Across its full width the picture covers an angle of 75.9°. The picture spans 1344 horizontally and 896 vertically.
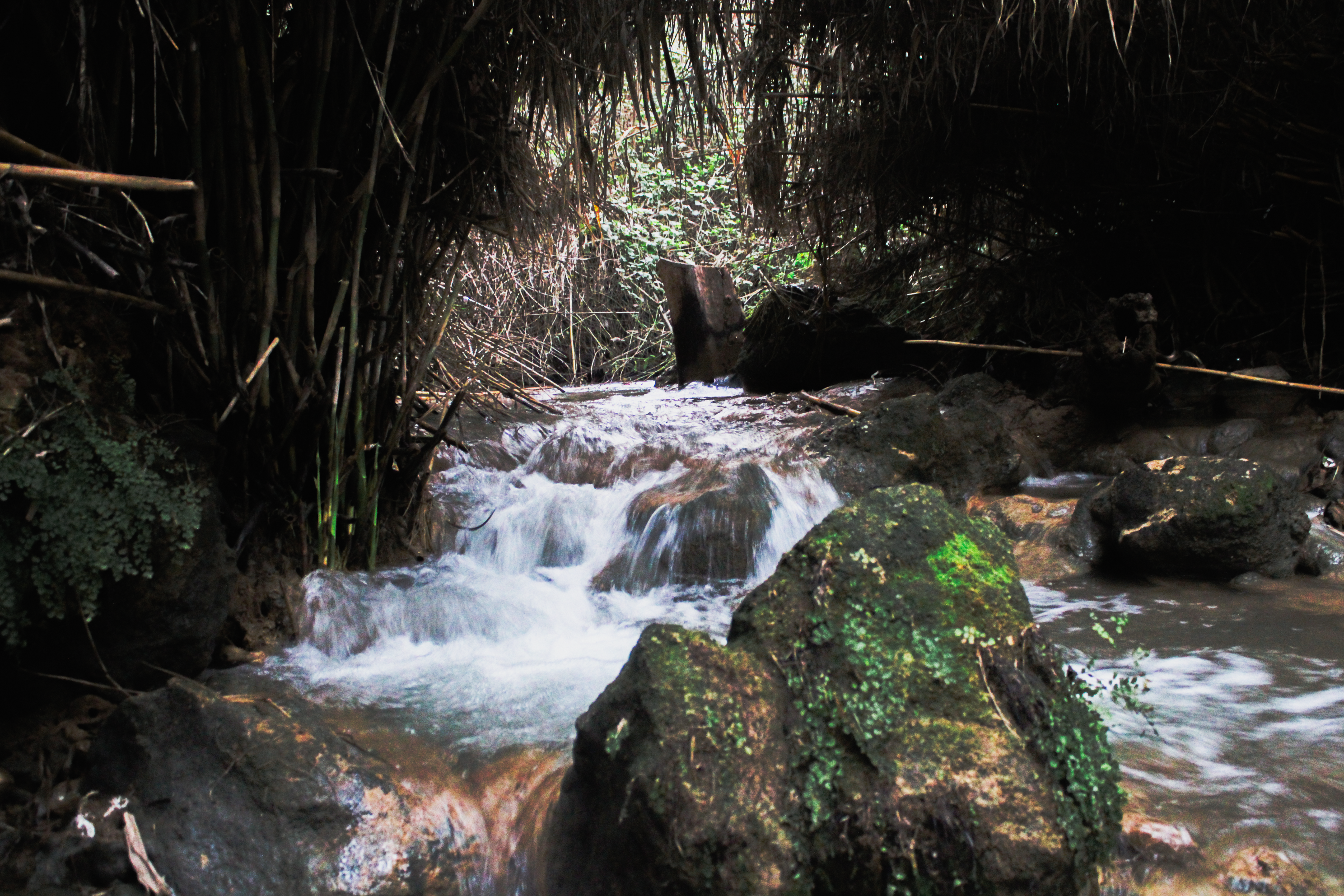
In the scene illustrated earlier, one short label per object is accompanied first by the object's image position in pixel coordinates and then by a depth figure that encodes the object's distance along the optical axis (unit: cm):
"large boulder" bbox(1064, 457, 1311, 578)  388
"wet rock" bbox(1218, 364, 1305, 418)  525
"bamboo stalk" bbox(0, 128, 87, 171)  186
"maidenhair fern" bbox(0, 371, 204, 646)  219
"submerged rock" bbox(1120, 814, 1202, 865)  192
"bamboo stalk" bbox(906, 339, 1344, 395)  452
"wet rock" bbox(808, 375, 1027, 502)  514
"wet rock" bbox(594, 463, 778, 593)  440
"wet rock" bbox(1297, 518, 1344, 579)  396
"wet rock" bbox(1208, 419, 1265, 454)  512
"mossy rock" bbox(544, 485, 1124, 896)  169
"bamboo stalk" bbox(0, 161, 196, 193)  174
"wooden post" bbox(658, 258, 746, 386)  966
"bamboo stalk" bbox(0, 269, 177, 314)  215
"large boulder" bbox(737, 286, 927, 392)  831
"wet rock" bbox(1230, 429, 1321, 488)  480
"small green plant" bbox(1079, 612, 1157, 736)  212
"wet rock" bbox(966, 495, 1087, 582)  430
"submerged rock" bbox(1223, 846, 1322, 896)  184
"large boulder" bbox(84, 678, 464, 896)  196
